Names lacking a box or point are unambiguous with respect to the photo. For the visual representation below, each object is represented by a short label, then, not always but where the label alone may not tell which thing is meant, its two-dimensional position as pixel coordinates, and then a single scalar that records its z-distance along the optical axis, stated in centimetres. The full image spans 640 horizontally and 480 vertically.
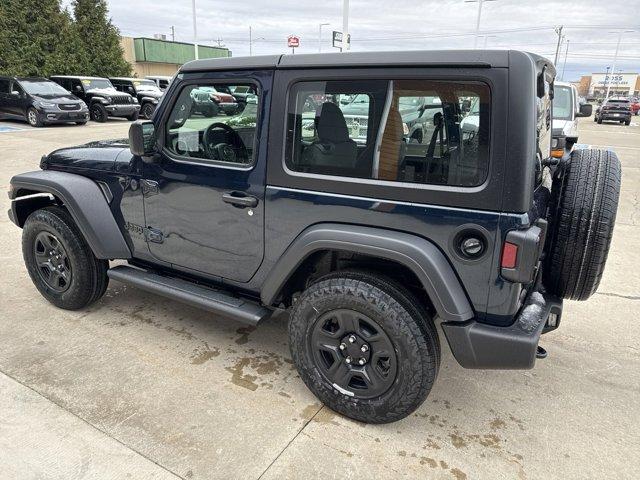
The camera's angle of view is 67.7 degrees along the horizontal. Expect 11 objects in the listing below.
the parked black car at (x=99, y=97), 1814
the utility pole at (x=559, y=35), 5281
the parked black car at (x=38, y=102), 1566
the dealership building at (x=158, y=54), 3806
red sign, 2687
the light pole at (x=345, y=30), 1454
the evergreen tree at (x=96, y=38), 2472
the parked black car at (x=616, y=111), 2536
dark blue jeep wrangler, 203
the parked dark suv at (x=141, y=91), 1961
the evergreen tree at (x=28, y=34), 2098
